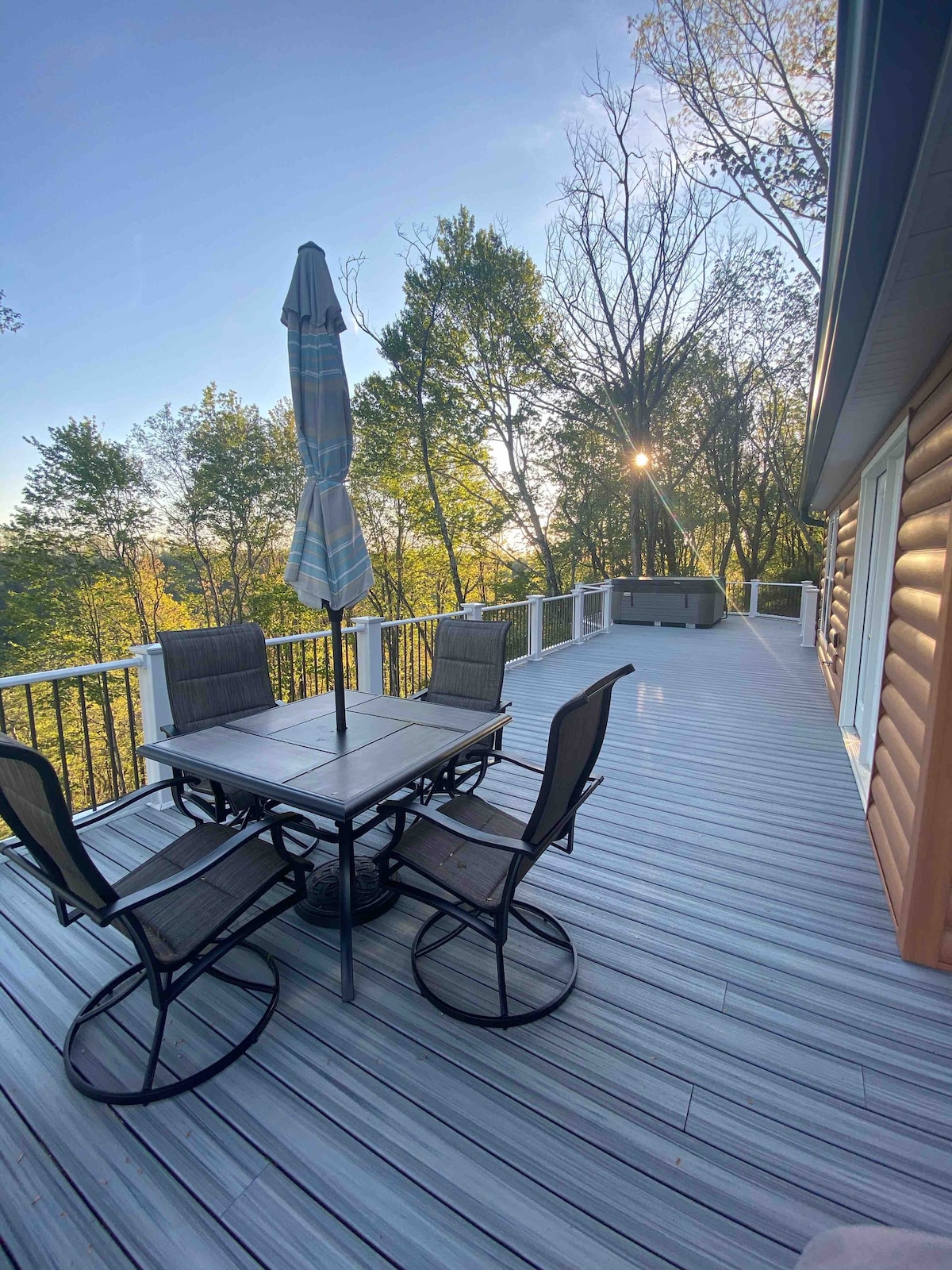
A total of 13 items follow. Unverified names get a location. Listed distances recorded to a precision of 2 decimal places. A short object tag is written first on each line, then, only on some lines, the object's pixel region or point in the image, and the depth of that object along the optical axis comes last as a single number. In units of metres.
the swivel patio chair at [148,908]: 1.41
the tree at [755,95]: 8.37
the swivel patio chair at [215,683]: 2.63
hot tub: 12.05
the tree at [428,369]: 14.14
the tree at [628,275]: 11.45
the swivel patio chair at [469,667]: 3.40
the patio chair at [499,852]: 1.69
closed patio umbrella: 2.28
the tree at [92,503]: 15.62
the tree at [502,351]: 14.13
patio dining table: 1.86
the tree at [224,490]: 17.38
